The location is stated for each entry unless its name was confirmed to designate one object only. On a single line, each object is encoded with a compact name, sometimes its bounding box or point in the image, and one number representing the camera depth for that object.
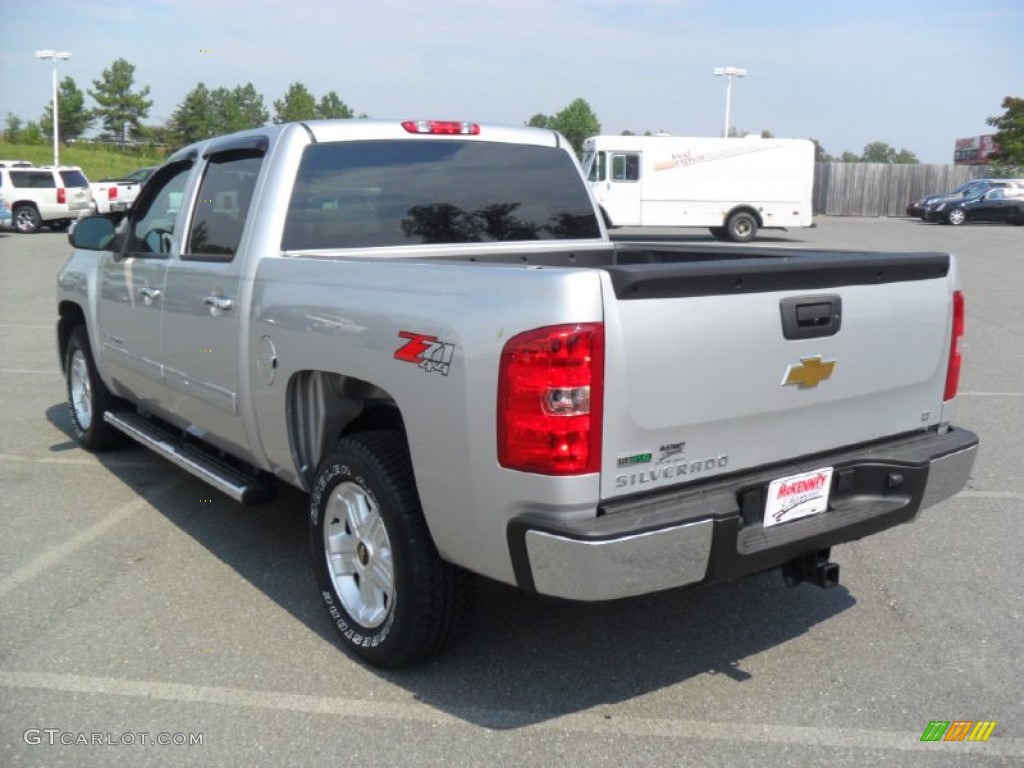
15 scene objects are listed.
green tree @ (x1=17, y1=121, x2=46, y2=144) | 59.97
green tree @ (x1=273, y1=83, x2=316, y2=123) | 68.34
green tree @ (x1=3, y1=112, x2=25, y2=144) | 62.00
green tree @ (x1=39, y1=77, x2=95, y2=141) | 68.94
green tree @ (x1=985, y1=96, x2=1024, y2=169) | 51.31
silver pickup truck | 2.84
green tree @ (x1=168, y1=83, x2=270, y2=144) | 73.62
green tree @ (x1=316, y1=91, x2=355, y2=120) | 78.38
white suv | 27.55
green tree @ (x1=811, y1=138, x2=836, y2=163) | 104.09
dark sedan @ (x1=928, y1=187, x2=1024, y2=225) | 34.84
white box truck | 26.27
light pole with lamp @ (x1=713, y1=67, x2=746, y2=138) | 46.12
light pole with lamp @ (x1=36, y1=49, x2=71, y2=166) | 44.53
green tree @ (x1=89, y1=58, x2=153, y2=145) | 70.31
